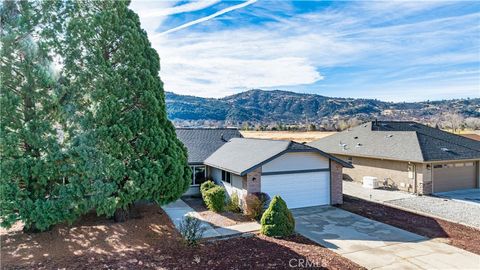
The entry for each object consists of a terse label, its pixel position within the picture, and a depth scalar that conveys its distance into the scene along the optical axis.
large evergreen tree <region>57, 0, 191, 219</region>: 10.45
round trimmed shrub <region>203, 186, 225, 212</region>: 14.88
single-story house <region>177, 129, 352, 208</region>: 14.91
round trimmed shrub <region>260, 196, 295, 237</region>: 11.17
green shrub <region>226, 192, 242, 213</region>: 15.00
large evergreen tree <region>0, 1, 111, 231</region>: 9.73
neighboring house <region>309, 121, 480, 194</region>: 18.85
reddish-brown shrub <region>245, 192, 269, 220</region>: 13.55
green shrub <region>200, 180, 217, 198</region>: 16.33
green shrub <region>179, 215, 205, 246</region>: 10.19
